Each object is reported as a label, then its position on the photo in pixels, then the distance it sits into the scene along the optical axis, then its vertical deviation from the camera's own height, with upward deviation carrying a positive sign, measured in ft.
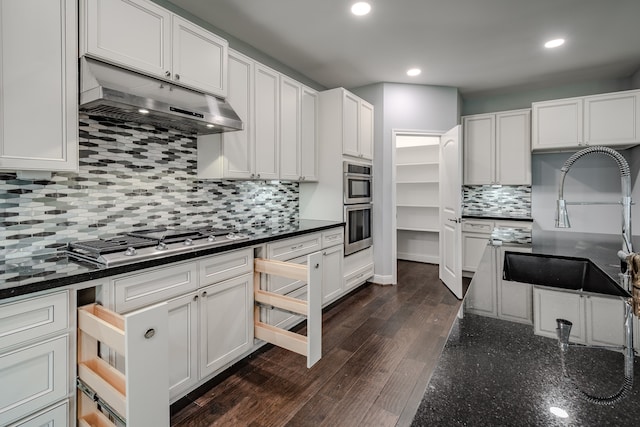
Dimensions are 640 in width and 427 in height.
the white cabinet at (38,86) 4.58 +1.92
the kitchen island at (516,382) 1.49 -0.95
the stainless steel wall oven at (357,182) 11.62 +1.12
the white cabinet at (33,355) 3.88 -1.82
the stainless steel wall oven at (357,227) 11.77 -0.61
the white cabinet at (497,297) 2.87 -0.88
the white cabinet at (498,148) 14.35 +2.93
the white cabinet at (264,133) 8.20 +2.41
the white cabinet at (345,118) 11.47 +3.44
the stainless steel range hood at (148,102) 5.36 +2.07
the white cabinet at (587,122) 12.03 +3.54
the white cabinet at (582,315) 2.39 -0.90
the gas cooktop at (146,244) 5.21 -0.61
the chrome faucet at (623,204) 4.35 +0.09
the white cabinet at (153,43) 5.53 +3.33
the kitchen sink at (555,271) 5.06 -1.02
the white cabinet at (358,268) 11.94 -2.24
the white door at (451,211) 12.03 +0.01
